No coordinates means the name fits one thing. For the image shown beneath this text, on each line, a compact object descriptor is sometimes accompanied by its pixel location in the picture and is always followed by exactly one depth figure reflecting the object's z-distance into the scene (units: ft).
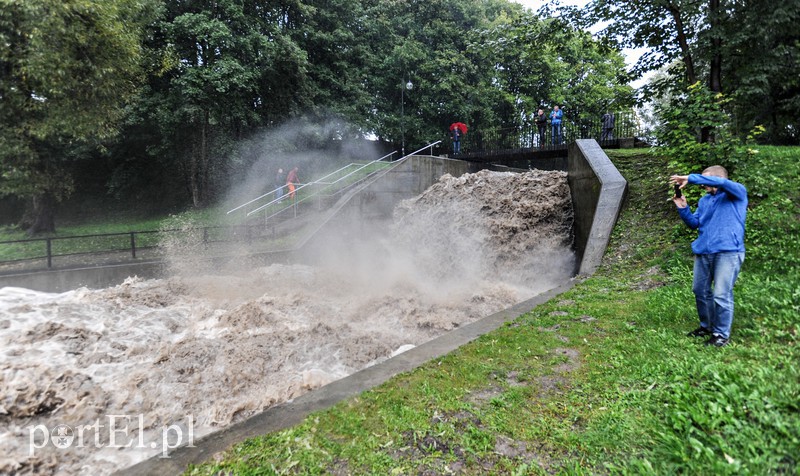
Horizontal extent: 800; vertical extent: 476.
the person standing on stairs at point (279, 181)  55.52
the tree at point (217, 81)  54.13
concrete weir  10.57
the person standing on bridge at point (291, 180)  53.15
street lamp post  80.18
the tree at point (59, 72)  36.40
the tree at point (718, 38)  29.55
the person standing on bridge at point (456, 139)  71.05
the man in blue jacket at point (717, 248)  12.48
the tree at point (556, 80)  92.38
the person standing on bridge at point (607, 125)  53.26
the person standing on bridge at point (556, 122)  59.06
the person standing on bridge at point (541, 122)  61.94
